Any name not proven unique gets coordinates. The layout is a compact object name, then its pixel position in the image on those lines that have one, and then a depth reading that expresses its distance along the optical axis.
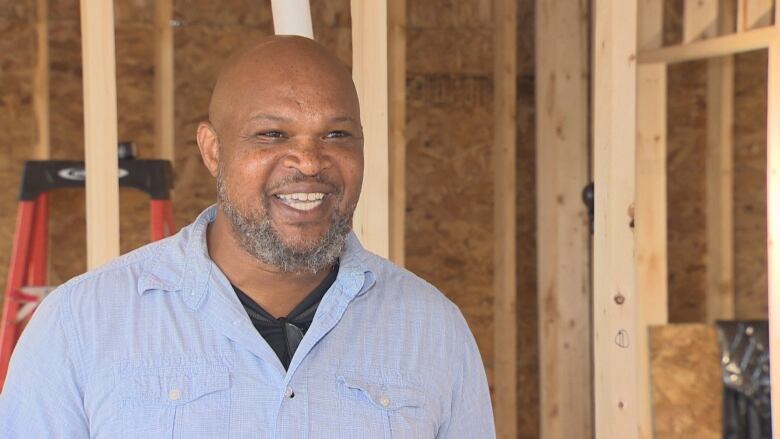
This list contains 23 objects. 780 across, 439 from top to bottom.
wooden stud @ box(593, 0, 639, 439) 3.12
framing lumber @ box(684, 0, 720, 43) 3.55
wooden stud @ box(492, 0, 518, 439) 4.91
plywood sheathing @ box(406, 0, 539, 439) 5.46
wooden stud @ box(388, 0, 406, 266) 4.10
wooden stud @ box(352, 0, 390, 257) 2.73
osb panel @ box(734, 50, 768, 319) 5.25
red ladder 3.37
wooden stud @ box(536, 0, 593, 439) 4.47
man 1.46
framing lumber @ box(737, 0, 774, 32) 3.38
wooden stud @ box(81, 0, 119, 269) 2.48
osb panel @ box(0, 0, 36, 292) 4.88
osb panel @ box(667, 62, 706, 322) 5.42
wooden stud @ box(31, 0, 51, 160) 4.36
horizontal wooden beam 3.23
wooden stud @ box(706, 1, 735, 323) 4.88
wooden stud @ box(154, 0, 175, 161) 4.27
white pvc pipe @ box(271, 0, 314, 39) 2.01
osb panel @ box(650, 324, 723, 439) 3.66
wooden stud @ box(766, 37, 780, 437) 3.12
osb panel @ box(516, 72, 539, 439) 5.58
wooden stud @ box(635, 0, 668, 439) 3.57
